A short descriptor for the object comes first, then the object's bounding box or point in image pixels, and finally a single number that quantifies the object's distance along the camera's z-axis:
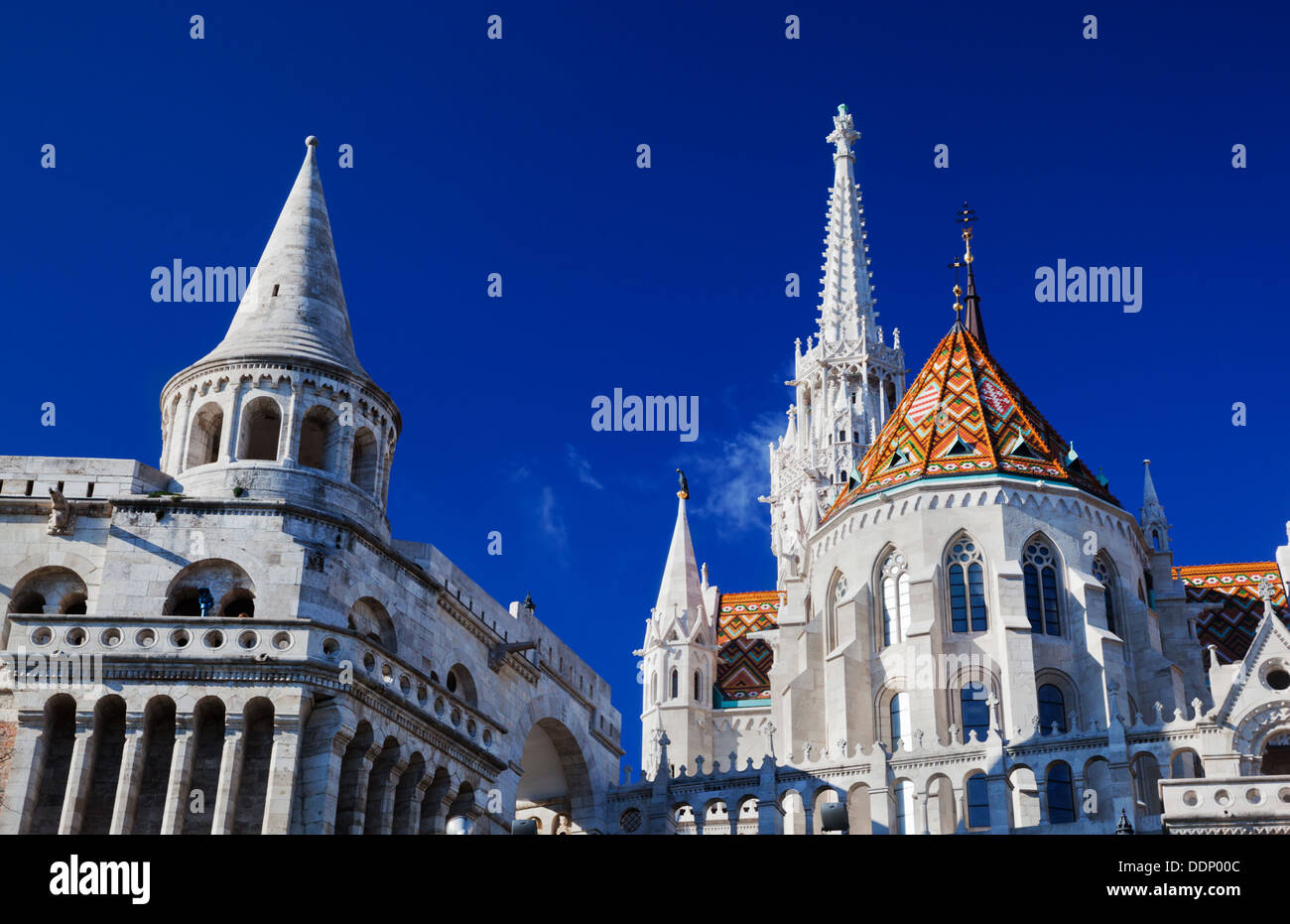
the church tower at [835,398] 69.94
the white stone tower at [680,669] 51.66
